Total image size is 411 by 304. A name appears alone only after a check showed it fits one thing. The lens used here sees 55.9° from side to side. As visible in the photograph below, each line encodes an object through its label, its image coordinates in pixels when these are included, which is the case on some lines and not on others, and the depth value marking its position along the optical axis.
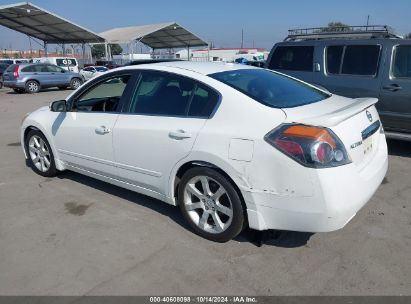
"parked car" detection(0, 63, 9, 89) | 29.47
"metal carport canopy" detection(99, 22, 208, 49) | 37.59
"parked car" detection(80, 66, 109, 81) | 29.36
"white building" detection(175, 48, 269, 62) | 68.81
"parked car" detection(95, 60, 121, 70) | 38.56
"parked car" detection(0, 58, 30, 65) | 39.33
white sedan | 2.83
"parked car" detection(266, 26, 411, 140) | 5.76
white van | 29.67
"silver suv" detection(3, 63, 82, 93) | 20.00
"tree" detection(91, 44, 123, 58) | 101.50
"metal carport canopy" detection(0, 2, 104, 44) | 28.67
